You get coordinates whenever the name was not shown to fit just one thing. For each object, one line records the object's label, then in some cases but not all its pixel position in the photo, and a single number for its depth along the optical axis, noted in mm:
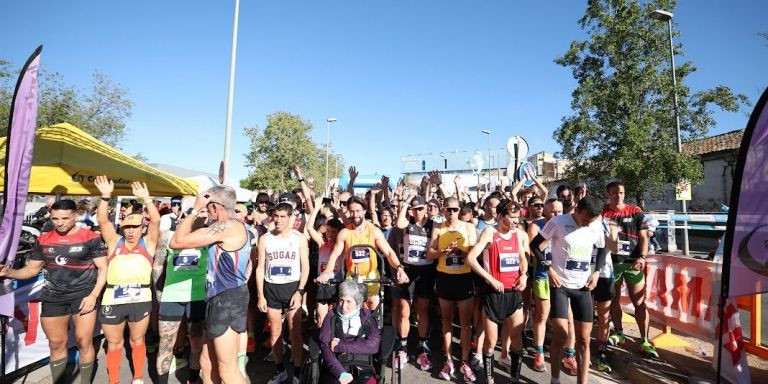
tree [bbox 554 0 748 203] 12969
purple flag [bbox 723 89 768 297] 2674
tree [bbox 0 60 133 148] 19719
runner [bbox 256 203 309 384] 4484
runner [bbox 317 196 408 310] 4598
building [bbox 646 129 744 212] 22219
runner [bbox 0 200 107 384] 4125
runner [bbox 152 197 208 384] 4211
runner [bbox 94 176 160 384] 4078
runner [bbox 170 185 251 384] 3391
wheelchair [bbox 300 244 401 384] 3303
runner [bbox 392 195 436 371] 5070
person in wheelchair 3352
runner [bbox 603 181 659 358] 5152
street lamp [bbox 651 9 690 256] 12617
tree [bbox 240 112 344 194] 35188
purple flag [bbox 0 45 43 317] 3119
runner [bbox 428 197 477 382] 4715
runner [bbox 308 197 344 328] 5207
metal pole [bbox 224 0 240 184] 14359
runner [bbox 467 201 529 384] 4406
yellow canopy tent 6293
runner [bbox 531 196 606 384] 4047
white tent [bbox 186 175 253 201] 10117
